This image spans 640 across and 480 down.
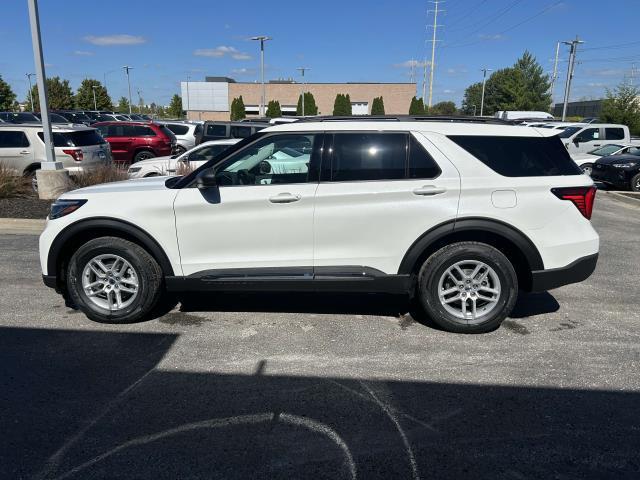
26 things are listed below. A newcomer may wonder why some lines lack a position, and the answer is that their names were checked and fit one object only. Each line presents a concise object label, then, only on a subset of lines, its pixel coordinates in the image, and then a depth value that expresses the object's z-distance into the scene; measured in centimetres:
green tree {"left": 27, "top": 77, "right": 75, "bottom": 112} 6312
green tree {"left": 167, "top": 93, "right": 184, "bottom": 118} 8869
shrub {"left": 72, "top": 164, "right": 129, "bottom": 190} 1072
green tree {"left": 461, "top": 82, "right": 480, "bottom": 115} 12017
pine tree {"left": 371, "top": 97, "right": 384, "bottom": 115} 6688
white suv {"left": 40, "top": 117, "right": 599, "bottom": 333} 438
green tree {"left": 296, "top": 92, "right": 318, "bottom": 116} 6651
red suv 1808
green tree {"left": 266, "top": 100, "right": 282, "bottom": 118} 6194
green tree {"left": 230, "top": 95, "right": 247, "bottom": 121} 6266
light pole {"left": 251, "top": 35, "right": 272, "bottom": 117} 4708
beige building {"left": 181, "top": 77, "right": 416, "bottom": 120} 7681
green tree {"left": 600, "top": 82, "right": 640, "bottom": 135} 3300
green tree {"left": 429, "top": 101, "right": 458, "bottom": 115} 11425
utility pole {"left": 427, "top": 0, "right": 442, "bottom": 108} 6938
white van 2018
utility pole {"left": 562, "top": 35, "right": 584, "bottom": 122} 4181
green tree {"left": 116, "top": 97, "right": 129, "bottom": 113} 9041
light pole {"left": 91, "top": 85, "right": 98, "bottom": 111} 6875
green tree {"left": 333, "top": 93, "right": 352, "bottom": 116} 6492
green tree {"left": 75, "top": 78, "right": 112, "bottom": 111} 7019
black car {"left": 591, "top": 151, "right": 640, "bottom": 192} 1434
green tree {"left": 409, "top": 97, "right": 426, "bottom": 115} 6784
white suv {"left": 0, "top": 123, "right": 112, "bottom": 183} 1220
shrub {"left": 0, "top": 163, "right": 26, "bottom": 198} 1018
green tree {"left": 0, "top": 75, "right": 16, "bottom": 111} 5661
